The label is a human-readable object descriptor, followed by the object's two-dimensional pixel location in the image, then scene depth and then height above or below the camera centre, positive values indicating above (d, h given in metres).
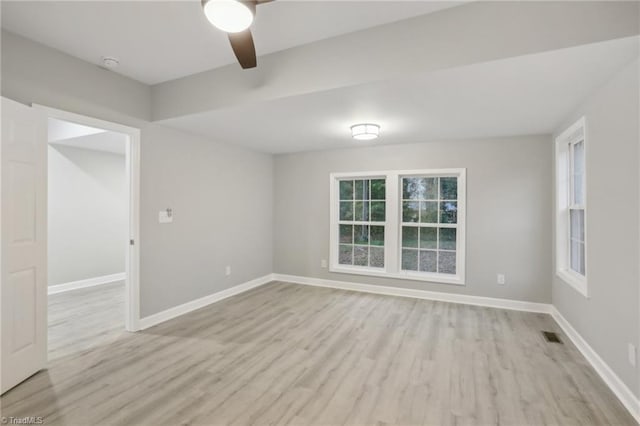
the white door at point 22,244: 2.20 -0.24
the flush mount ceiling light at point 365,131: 3.61 +0.98
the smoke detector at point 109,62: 2.82 +1.42
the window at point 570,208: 3.20 +0.06
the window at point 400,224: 4.56 -0.17
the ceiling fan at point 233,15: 1.57 +1.05
